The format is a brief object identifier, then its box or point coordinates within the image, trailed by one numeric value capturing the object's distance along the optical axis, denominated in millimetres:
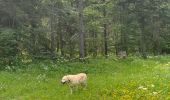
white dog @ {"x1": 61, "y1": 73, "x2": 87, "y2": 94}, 17170
